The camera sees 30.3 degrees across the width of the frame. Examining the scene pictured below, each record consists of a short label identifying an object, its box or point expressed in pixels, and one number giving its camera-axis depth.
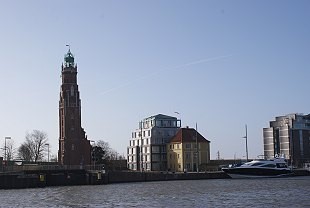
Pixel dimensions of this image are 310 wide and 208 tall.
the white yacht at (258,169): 136.00
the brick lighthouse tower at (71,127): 159.25
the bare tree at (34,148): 187.12
